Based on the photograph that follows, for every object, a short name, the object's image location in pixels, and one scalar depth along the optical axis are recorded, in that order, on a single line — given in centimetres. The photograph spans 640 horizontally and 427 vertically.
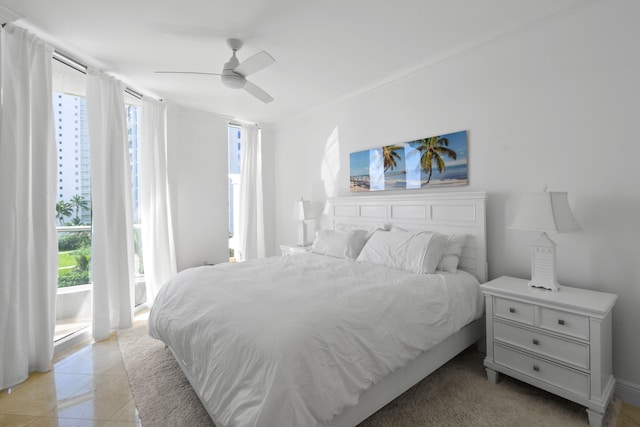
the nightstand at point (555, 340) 176
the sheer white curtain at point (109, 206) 304
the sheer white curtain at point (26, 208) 221
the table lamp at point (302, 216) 432
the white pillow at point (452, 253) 261
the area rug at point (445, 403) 181
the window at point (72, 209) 300
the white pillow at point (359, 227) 341
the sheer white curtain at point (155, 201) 382
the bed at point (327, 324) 134
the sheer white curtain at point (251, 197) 505
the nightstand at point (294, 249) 421
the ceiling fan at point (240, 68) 235
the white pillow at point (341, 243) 323
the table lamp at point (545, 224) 199
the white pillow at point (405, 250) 253
